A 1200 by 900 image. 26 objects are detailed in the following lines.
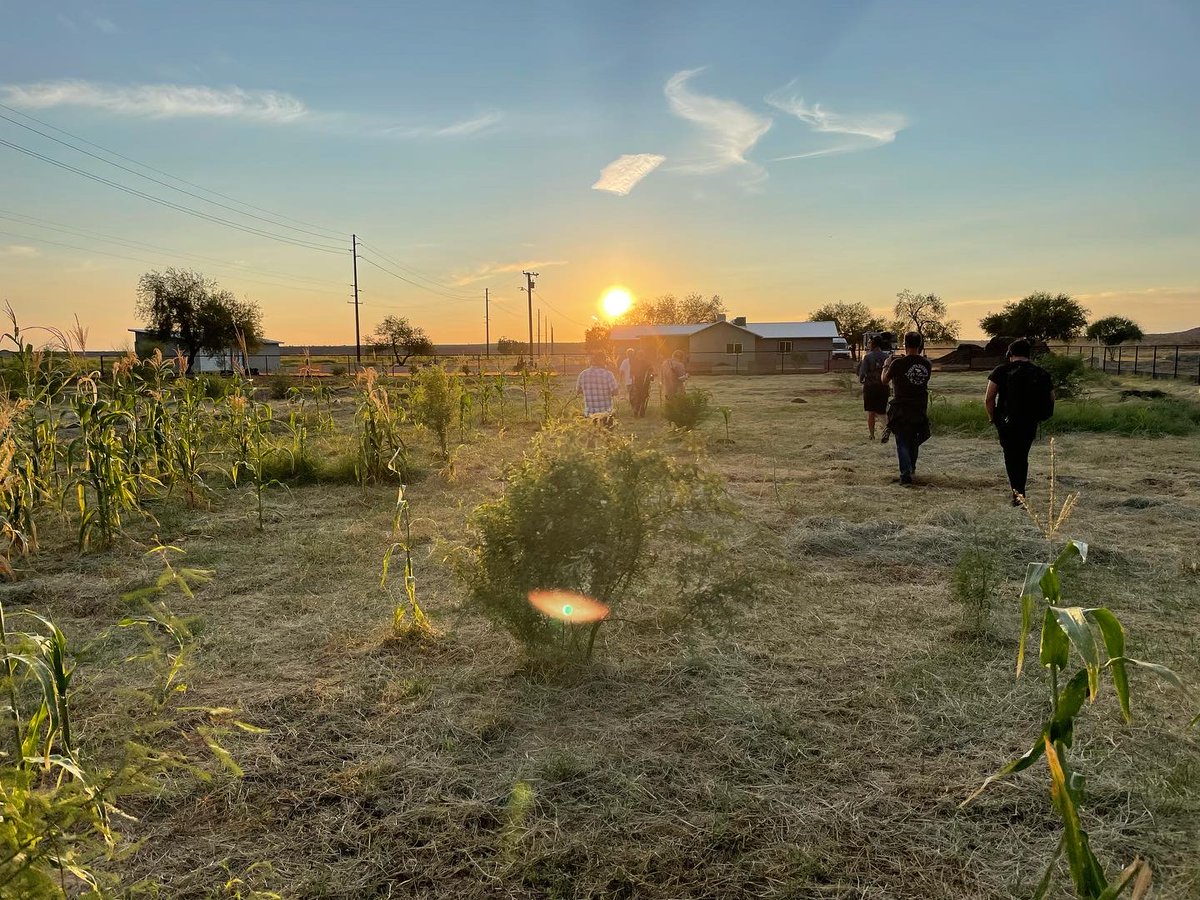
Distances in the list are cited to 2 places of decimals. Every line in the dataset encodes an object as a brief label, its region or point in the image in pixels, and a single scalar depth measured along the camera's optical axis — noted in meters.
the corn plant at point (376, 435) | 8.27
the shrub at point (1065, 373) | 17.58
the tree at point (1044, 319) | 59.34
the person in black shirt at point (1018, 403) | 6.80
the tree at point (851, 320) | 74.38
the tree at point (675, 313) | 96.06
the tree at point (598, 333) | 66.84
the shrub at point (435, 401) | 10.22
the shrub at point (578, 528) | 3.36
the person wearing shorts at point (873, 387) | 11.15
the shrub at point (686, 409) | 13.77
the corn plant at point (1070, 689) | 1.15
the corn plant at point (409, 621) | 4.12
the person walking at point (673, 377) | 14.54
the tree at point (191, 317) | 44.56
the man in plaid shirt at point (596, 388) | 9.90
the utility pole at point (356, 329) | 49.96
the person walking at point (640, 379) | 14.97
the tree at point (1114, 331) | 66.56
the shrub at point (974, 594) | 4.12
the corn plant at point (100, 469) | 5.90
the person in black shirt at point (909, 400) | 7.91
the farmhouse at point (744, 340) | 53.78
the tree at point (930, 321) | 74.81
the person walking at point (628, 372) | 15.17
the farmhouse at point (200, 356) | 42.65
